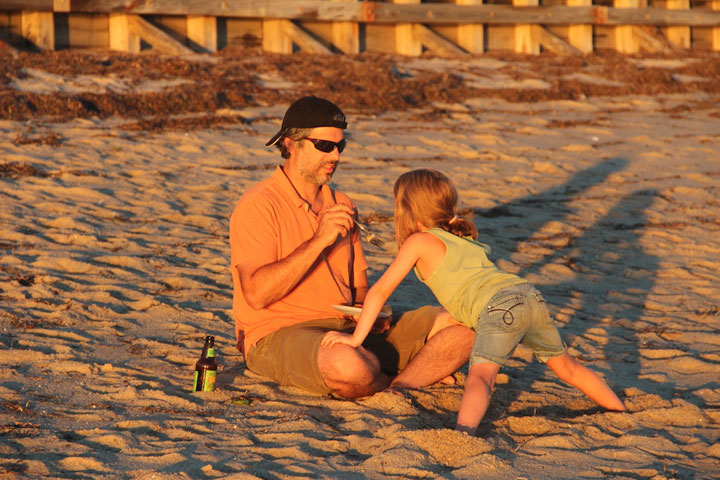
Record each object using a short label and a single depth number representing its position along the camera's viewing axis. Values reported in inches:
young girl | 314.3
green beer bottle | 338.6
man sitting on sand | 339.6
